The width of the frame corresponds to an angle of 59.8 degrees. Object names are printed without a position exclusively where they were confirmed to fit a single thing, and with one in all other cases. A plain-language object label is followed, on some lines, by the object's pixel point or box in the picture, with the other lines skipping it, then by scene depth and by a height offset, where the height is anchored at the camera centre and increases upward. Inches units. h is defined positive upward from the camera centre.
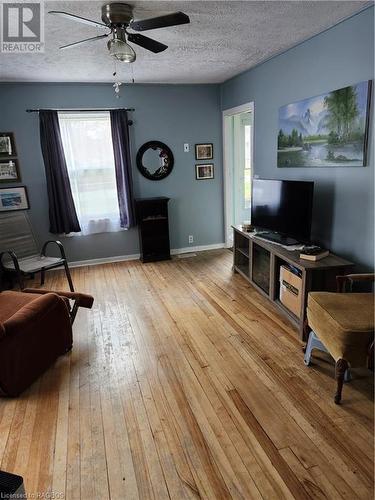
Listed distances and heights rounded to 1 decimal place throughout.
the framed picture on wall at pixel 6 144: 160.4 +16.8
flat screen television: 112.3 -15.0
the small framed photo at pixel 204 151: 190.5 +10.9
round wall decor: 181.8 +6.7
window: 169.2 +3.8
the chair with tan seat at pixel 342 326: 72.4 -36.5
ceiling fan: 75.3 +34.7
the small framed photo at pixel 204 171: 193.2 -0.5
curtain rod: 159.8 +33.1
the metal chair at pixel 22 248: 139.4 -31.7
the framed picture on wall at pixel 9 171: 162.2 +4.0
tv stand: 100.4 -36.4
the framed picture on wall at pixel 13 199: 164.1 -9.9
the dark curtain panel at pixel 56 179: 161.9 -1.0
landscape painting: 95.8 +11.7
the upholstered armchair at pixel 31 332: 80.7 -40.8
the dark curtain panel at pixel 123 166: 171.6 +4.3
